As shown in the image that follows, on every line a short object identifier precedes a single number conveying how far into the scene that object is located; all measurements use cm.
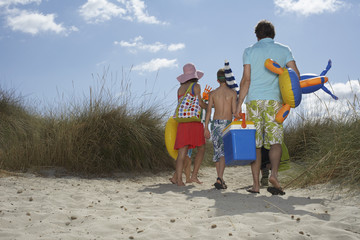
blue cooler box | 439
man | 444
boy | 514
